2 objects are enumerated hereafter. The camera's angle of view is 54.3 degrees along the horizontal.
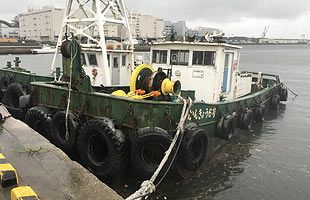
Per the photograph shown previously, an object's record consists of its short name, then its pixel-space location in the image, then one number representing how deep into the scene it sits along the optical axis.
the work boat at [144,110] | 7.77
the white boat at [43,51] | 75.11
